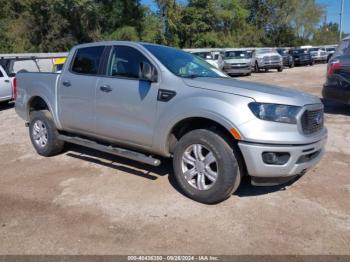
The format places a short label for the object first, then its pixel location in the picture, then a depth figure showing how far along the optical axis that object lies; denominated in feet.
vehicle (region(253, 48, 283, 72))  82.53
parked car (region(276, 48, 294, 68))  100.94
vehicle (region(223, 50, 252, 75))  73.10
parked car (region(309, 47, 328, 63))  116.29
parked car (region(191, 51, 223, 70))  70.28
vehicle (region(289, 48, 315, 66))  107.24
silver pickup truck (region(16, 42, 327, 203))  12.20
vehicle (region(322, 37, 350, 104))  27.20
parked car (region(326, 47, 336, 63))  131.23
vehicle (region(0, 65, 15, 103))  35.68
